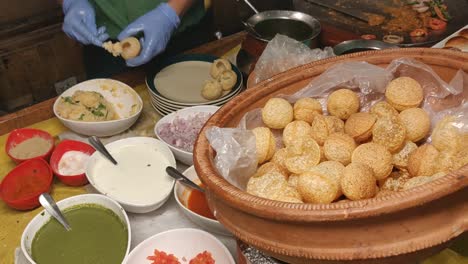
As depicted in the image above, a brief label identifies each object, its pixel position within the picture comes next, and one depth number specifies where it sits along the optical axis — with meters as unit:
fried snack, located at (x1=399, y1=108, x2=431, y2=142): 1.22
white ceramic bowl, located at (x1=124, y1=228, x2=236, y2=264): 1.45
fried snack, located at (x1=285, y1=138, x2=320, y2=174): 1.15
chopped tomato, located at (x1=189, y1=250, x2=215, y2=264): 1.44
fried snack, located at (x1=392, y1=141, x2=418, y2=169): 1.19
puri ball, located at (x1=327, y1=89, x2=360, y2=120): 1.30
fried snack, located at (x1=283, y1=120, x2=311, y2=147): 1.24
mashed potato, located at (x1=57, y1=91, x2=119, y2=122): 2.02
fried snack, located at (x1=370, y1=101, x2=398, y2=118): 1.24
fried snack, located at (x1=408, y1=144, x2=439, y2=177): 1.09
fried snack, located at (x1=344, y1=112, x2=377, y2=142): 1.22
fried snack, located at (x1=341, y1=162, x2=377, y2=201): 1.03
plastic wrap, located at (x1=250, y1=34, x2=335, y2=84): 1.80
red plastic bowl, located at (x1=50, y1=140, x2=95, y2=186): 1.76
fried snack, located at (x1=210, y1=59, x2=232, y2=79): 2.23
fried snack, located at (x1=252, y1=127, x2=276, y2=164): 1.22
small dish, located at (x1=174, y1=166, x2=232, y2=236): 1.52
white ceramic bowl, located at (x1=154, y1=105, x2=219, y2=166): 1.95
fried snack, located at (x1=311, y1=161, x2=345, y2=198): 1.07
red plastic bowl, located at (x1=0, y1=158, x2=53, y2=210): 1.65
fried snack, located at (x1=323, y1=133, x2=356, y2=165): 1.15
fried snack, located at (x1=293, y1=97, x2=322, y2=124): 1.30
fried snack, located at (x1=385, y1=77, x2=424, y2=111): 1.26
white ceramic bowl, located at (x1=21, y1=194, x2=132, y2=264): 1.46
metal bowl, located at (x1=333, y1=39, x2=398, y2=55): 2.05
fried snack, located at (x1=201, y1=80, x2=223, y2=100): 2.14
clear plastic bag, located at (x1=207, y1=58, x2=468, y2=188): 1.14
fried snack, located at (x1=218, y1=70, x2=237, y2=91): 2.17
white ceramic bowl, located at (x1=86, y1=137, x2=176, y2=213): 1.64
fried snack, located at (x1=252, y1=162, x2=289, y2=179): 1.17
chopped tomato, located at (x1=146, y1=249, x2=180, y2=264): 1.46
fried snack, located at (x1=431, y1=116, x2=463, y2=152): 1.13
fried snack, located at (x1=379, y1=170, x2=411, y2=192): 1.12
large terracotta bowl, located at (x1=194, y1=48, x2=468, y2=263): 0.84
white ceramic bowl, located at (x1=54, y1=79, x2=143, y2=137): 1.99
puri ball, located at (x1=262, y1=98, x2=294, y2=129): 1.26
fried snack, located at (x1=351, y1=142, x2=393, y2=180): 1.10
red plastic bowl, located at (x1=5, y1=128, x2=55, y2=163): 1.90
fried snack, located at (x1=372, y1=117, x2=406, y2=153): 1.16
